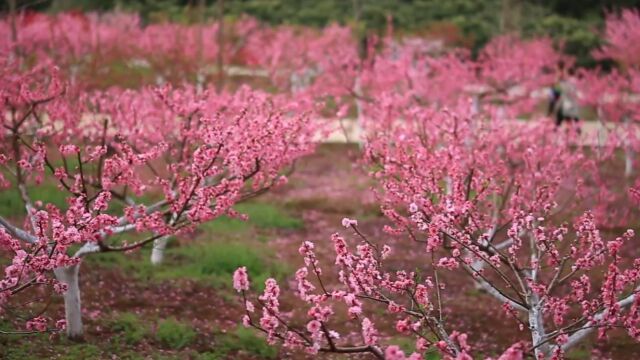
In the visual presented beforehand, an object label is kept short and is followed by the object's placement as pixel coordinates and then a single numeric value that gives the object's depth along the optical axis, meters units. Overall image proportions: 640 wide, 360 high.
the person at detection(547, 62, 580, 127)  19.52
